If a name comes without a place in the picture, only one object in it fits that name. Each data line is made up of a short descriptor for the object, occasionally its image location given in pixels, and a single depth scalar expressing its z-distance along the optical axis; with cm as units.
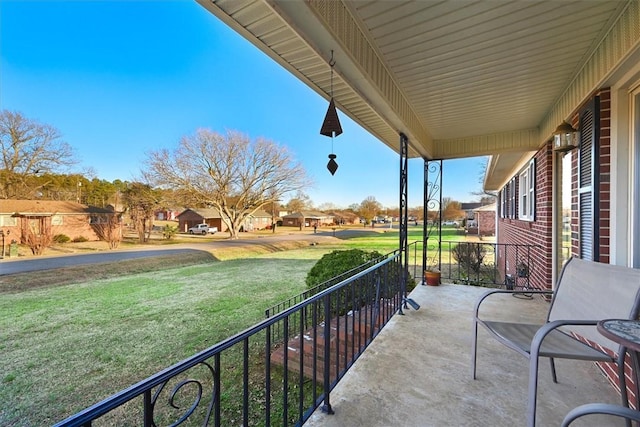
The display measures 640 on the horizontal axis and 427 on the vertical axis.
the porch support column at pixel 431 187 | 497
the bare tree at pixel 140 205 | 1880
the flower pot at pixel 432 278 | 449
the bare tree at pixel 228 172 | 1948
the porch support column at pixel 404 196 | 362
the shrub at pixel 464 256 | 801
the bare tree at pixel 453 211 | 2504
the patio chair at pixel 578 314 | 131
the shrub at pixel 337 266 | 478
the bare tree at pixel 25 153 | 1655
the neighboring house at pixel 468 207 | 3150
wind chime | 218
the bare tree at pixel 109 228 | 1656
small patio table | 95
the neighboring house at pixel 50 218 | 1472
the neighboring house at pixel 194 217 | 3109
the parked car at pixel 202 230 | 2769
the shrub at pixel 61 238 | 1638
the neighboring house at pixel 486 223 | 2145
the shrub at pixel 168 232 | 2045
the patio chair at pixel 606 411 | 82
